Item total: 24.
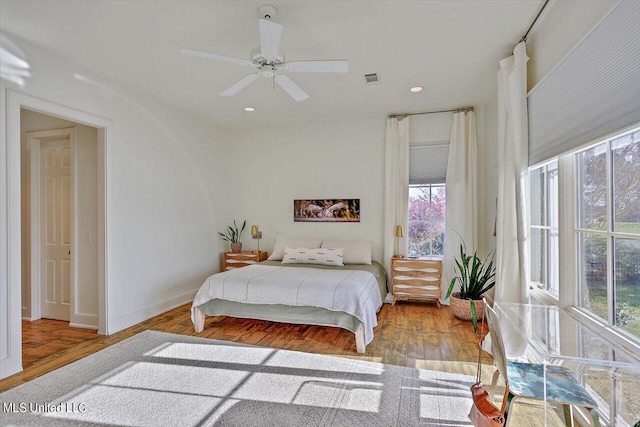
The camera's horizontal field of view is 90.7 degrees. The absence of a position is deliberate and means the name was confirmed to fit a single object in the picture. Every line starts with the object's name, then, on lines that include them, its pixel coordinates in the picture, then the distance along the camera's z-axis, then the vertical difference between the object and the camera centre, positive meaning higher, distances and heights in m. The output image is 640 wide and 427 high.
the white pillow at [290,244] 4.94 -0.49
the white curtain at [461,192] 4.40 +0.28
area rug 1.99 -1.29
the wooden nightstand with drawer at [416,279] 4.32 -0.92
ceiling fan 2.14 +1.19
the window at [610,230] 1.60 -0.11
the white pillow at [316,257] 4.50 -0.63
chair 1.40 -0.83
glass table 1.29 -0.65
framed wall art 5.04 +0.04
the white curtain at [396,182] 4.71 +0.45
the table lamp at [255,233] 5.33 -0.34
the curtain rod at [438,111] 4.46 +1.47
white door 3.97 -0.17
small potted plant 5.47 -0.37
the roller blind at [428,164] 4.66 +0.72
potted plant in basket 3.71 -0.98
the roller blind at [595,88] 1.37 +0.66
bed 3.05 -0.87
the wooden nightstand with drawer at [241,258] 5.08 -0.74
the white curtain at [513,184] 2.63 +0.24
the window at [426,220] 4.71 -0.12
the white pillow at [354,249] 4.61 -0.54
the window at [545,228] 2.53 -0.14
